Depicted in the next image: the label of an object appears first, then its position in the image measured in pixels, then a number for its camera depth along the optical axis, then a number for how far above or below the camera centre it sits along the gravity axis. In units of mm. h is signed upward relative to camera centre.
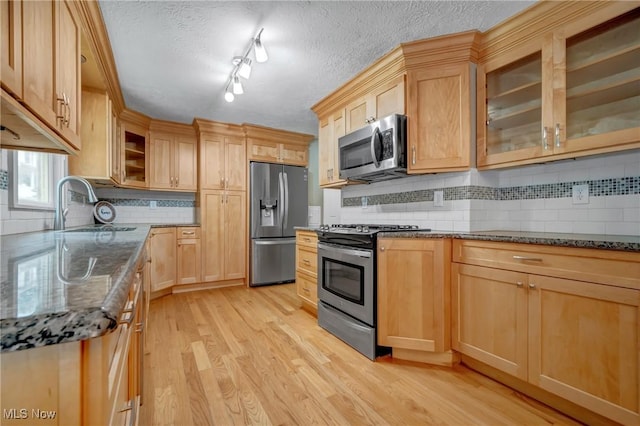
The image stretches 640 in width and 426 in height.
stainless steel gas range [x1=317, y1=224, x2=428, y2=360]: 2069 -568
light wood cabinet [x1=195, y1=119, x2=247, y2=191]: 3900 +775
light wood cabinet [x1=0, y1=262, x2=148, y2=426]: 401 -244
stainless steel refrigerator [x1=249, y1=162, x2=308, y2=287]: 4086 -96
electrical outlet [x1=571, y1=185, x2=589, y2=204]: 1855 +119
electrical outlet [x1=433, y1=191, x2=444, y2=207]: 2354 +115
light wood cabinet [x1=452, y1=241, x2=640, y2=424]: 1258 -542
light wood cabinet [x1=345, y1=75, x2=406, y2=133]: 2352 +949
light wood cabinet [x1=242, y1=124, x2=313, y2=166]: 4133 +993
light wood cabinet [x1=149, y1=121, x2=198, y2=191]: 3785 +730
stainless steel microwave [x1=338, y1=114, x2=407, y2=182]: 2255 +514
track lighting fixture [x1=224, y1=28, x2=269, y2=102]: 2031 +1169
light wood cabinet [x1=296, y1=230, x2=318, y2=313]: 2846 -572
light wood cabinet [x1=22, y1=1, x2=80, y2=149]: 1010 +607
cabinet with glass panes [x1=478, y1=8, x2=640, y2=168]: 1609 +708
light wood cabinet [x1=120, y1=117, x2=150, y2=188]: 3463 +749
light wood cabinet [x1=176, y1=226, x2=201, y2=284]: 3723 -550
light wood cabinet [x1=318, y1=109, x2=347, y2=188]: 3037 +696
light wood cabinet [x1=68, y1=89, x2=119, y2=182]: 2621 +678
